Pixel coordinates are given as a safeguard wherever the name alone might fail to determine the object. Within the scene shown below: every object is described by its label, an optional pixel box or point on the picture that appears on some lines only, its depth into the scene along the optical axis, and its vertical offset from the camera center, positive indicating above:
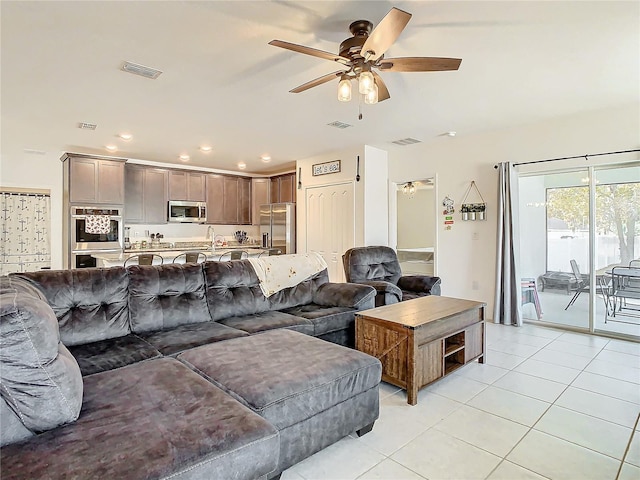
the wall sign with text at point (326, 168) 6.20 +1.26
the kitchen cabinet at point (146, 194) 6.60 +0.83
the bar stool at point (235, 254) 5.69 -0.26
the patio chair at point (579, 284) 4.35 -0.58
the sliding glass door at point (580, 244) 4.16 -0.09
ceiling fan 2.12 +1.14
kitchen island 4.90 -0.27
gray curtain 4.66 -0.12
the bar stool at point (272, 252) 6.92 -0.27
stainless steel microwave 7.00 +0.53
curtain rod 3.97 +0.97
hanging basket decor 5.03 +0.42
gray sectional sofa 1.19 -0.69
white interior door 6.07 +0.28
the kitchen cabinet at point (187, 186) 7.04 +1.06
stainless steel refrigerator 7.12 +0.25
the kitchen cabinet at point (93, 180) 5.81 +0.98
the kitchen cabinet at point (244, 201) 7.93 +0.83
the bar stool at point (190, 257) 5.34 -0.28
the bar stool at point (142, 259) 4.91 -0.29
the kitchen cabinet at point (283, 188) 7.32 +1.06
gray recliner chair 4.46 -0.46
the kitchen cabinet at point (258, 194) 8.07 +1.00
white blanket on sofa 3.38 -0.32
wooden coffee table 2.55 -0.78
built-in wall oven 5.78 +0.10
